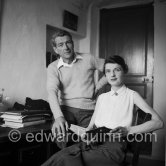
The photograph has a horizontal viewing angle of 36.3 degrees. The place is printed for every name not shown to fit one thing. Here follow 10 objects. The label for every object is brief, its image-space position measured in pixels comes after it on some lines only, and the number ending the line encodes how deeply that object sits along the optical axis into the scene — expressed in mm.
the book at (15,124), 1920
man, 1997
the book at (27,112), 1928
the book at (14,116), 1915
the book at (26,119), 1918
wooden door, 3750
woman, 1372
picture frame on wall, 3303
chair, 1469
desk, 1684
